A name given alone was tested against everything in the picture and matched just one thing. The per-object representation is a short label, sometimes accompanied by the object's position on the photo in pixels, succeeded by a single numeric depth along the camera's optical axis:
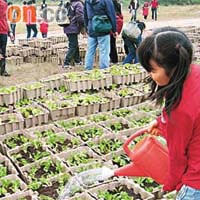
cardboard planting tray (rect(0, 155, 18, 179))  3.37
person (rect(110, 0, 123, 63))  7.64
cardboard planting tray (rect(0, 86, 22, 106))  4.89
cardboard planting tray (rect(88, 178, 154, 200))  2.99
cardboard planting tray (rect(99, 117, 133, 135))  4.13
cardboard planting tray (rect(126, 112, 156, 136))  4.28
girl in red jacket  1.62
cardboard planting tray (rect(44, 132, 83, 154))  3.79
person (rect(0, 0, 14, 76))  6.94
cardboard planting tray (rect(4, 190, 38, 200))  2.93
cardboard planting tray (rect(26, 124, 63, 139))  4.14
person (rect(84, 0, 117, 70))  6.34
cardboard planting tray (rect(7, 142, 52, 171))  3.49
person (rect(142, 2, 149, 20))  20.61
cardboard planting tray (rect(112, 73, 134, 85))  5.71
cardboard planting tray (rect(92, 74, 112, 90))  5.50
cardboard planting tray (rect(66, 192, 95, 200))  2.90
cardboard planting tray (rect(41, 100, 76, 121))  4.64
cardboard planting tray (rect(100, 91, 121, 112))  4.90
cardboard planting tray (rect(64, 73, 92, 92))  5.41
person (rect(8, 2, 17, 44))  12.52
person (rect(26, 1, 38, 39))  11.47
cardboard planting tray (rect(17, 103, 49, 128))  4.44
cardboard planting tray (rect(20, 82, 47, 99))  5.12
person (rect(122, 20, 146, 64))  7.16
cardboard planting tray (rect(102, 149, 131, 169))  3.49
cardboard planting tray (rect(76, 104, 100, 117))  4.76
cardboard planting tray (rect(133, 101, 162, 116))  4.73
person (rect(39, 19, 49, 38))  11.63
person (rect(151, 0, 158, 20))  20.97
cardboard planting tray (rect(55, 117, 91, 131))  4.29
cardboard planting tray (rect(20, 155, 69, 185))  3.24
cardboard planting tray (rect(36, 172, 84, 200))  3.08
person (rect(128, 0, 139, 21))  18.11
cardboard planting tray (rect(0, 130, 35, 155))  3.80
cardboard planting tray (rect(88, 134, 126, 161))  3.67
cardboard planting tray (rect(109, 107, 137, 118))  4.60
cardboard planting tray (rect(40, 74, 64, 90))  5.61
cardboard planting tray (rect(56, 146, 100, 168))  3.51
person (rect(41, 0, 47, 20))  12.59
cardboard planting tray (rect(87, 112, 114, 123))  4.43
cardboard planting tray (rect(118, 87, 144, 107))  5.08
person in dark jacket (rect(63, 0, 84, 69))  7.38
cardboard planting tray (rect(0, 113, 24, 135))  4.28
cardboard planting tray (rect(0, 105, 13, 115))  4.64
